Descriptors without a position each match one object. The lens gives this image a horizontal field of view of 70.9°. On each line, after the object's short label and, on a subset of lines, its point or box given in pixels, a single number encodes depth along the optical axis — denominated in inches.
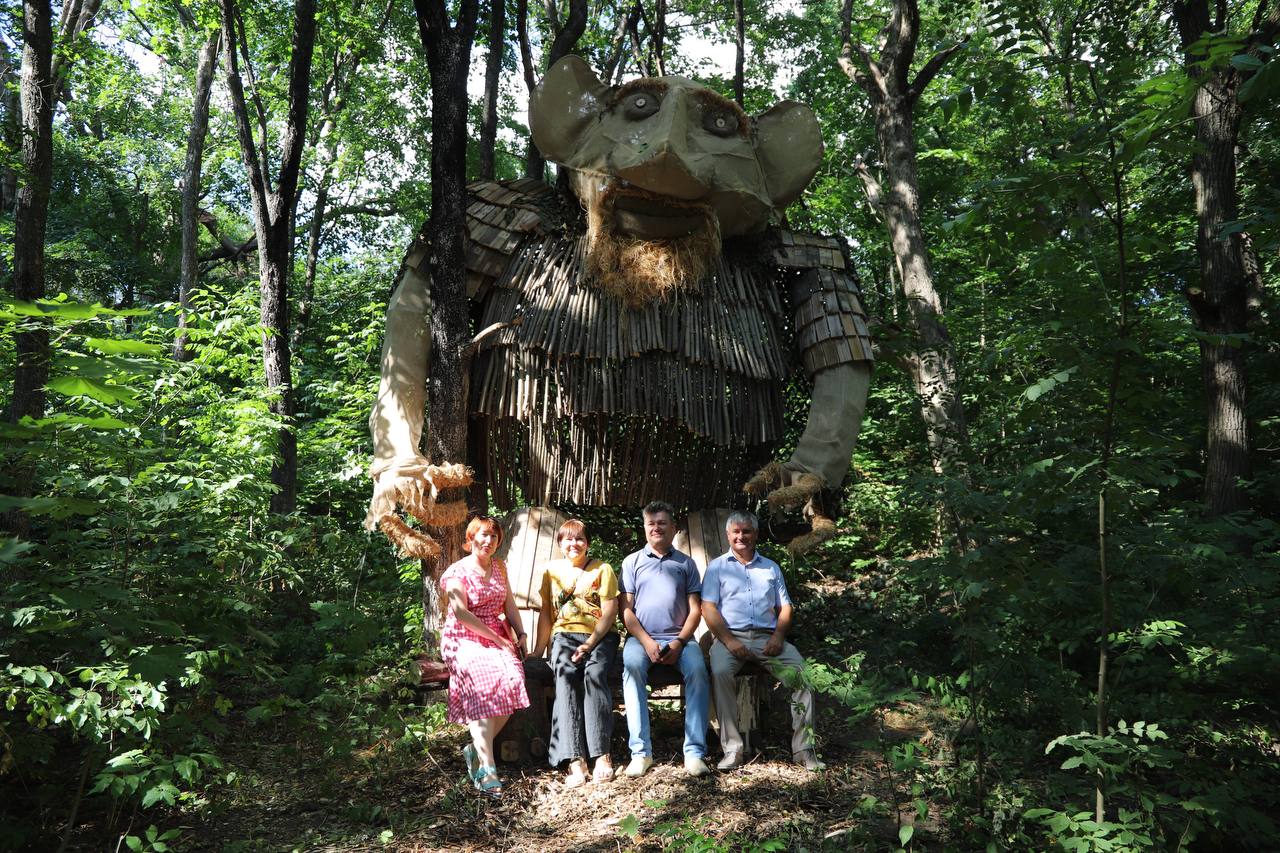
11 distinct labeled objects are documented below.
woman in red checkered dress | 135.7
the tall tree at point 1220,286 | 184.9
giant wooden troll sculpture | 146.3
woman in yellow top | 140.3
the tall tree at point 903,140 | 193.8
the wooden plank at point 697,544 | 156.3
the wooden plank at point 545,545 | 152.6
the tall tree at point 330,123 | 379.3
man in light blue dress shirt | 141.3
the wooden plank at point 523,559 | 152.3
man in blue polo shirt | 141.3
